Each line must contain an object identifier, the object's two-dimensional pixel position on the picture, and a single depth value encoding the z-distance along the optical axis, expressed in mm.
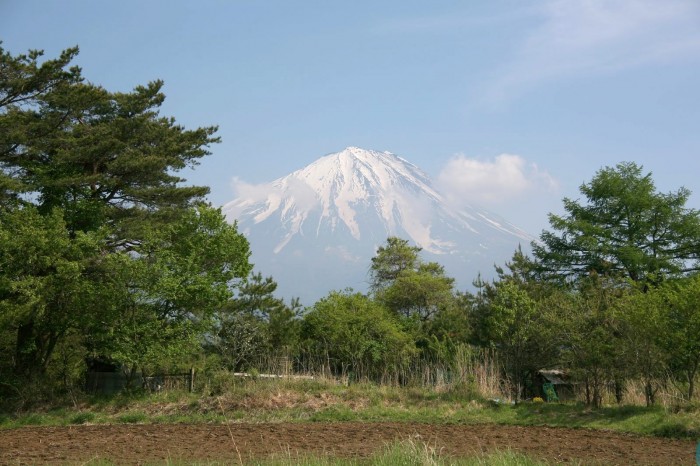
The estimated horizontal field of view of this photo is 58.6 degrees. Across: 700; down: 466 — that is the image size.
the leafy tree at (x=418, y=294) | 32781
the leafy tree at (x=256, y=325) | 23625
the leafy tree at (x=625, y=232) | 31406
